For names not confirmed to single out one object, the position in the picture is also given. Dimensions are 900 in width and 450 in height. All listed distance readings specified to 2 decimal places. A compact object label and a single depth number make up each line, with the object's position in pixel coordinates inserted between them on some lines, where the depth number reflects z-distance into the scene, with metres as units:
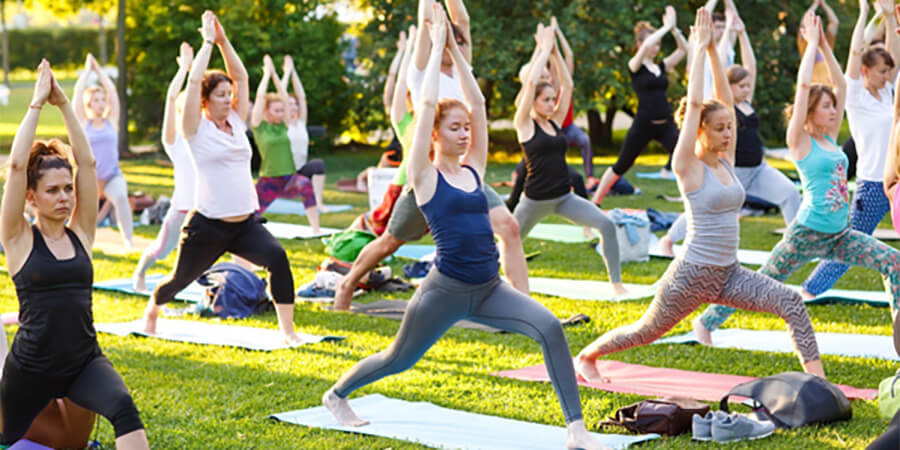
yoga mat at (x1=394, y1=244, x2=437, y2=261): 11.31
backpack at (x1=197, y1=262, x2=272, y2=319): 8.53
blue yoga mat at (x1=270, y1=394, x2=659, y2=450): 5.17
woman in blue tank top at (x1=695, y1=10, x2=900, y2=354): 6.50
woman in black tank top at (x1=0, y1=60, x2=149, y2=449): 4.53
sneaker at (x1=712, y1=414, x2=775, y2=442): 5.05
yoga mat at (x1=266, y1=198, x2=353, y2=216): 15.31
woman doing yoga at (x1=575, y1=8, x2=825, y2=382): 5.80
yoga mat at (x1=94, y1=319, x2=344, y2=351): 7.51
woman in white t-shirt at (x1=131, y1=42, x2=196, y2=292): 9.13
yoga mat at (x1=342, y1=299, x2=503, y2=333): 8.47
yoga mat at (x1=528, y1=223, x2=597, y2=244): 12.32
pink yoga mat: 5.97
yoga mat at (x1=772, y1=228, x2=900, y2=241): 11.42
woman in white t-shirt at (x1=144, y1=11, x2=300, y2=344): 7.05
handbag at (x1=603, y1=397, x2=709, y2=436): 5.22
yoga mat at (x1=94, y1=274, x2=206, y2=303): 9.22
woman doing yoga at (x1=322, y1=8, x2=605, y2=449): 4.96
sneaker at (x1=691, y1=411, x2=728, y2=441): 5.12
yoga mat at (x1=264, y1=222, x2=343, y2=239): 12.87
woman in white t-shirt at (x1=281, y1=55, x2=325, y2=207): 12.91
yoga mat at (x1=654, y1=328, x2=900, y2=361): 6.84
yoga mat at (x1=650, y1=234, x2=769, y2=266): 10.42
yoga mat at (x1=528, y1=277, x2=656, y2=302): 8.98
